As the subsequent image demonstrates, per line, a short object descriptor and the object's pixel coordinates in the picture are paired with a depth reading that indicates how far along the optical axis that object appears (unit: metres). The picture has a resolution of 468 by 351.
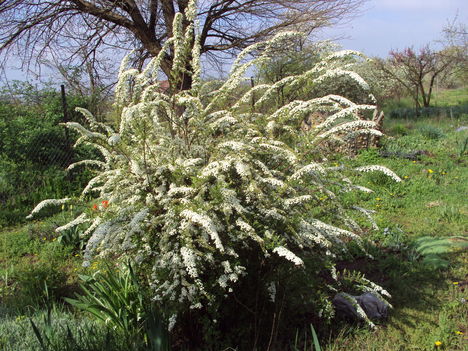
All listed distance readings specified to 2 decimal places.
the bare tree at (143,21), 7.22
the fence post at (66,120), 7.60
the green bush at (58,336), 2.28
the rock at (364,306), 3.19
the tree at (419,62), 14.81
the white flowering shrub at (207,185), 2.51
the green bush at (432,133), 9.53
